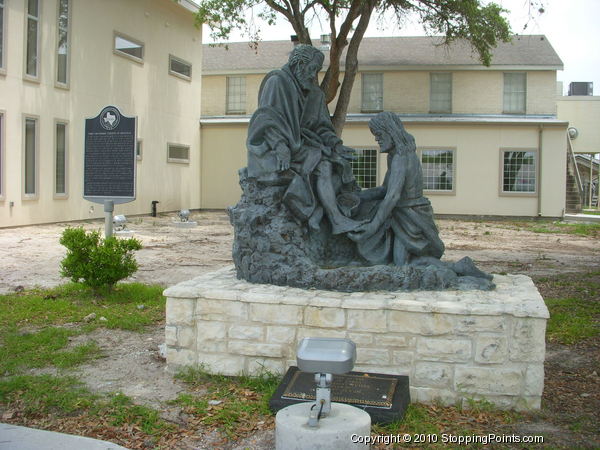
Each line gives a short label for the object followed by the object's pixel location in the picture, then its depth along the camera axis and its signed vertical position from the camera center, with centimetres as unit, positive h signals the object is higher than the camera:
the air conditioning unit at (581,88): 3934 +704
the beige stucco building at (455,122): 2392 +292
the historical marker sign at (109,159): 927 +51
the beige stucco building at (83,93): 1569 +293
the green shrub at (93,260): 796 -81
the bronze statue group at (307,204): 561 -5
